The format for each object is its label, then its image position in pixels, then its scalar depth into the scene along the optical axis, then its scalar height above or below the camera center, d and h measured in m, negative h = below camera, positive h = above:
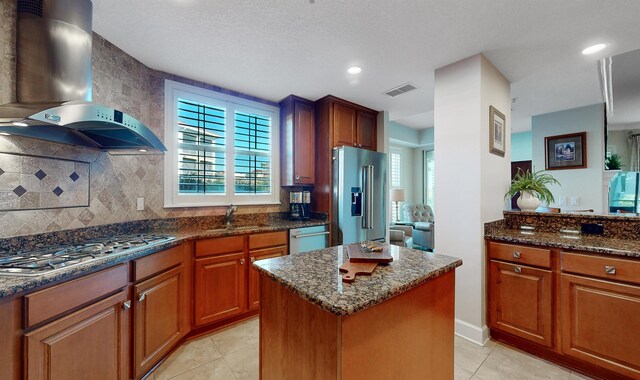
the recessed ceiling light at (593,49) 2.12 +1.20
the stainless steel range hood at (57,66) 1.43 +0.74
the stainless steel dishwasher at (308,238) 2.84 -0.55
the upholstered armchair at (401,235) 4.56 -0.81
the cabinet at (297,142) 3.28 +0.64
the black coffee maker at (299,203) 3.39 -0.16
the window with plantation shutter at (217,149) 2.67 +0.49
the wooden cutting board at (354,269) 1.07 -0.36
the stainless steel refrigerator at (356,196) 3.14 -0.07
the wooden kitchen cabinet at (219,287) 2.24 -0.87
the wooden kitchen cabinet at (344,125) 3.35 +0.89
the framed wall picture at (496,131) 2.33 +0.56
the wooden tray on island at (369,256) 1.30 -0.34
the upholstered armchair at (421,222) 5.00 -0.66
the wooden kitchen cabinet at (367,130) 3.68 +0.89
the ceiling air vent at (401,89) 2.96 +1.20
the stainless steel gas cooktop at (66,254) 1.20 -0.35
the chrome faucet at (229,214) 2.83 -0.25
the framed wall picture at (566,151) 3.65 +0.58
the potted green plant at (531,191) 2.48 +0.00
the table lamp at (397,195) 5.60 -0.09
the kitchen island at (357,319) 0.90 -0.52
